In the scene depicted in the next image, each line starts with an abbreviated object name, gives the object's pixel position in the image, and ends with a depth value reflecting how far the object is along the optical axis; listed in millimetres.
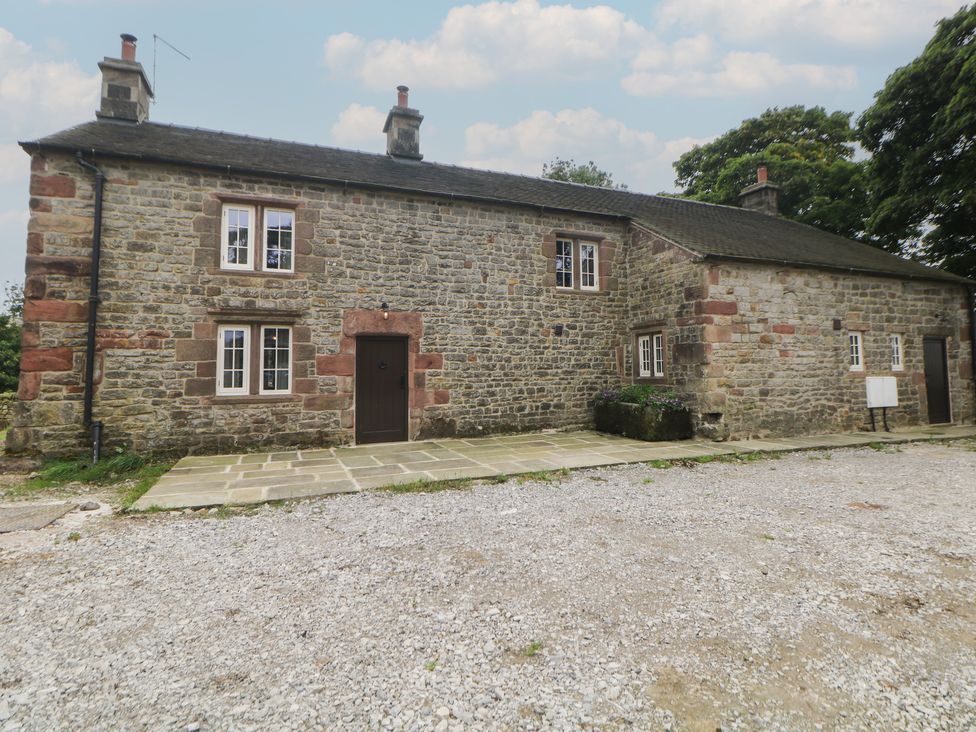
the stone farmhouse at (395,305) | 7637
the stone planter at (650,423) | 9219
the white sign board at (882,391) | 10586
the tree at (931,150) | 12469
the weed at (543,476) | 6418
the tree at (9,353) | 13781
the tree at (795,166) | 17984
